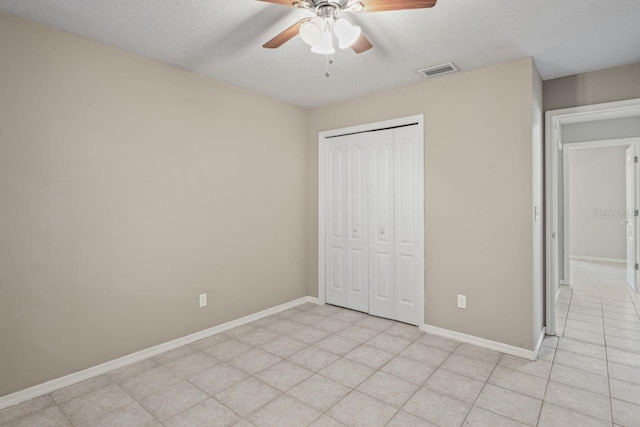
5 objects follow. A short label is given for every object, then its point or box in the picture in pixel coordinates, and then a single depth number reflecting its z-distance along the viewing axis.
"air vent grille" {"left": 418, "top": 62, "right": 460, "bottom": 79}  2.96
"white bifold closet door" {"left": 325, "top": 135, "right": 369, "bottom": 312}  3.95
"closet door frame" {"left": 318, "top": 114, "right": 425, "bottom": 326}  3.41
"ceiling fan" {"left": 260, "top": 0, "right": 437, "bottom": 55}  1.62
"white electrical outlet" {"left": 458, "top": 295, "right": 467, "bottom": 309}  3.14
